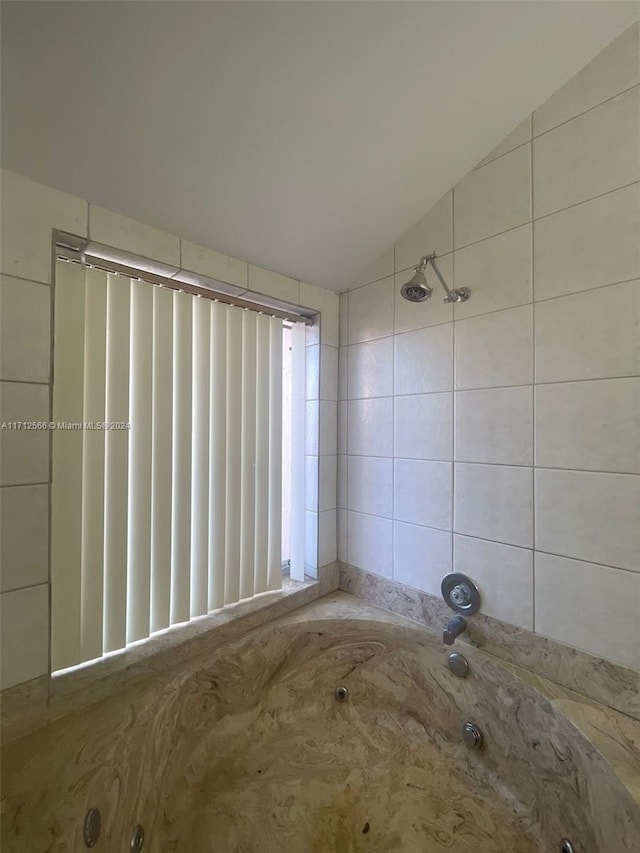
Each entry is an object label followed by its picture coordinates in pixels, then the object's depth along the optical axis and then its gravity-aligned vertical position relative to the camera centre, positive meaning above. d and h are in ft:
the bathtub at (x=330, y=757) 2.71 -3.28
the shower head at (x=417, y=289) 3.78 +1.54
